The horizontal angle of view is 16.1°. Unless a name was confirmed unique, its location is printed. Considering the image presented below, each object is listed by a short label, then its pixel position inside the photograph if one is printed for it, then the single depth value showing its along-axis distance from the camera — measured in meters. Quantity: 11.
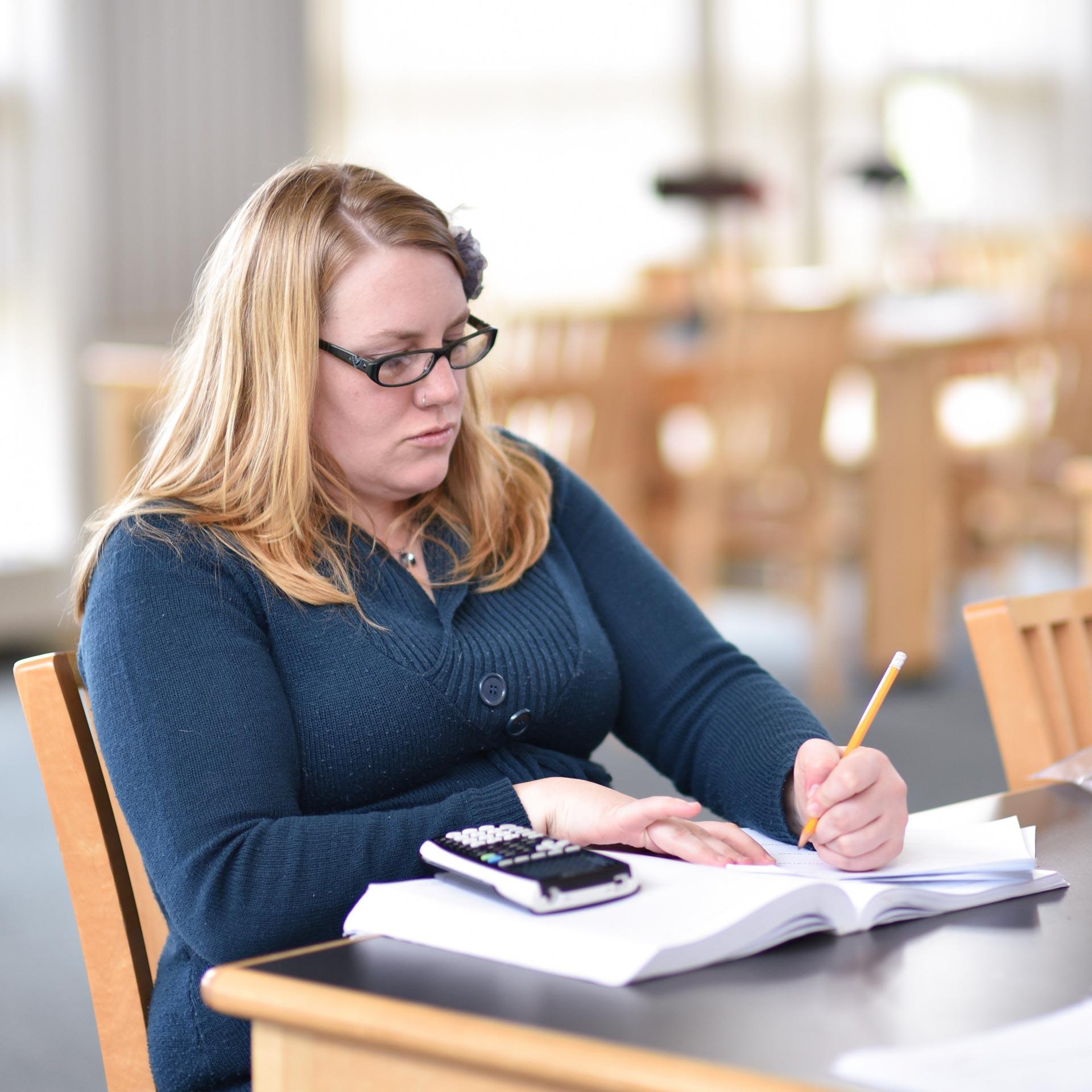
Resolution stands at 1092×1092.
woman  2.54
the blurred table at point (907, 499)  6.84
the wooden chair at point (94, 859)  2.59
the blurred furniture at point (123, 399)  6.91
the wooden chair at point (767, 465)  6.46
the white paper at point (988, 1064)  2.17
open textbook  2.30
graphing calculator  2.35
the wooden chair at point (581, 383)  6.28
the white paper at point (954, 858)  2.43
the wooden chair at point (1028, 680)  2.75
